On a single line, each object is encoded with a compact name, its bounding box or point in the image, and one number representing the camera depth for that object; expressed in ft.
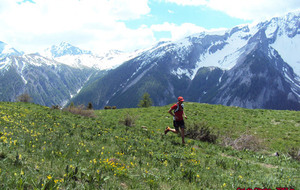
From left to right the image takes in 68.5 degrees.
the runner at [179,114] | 49.85
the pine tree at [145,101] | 318.88
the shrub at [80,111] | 84.58
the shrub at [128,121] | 71.01
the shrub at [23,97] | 159.18
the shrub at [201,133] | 57.52
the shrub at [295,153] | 46.74
